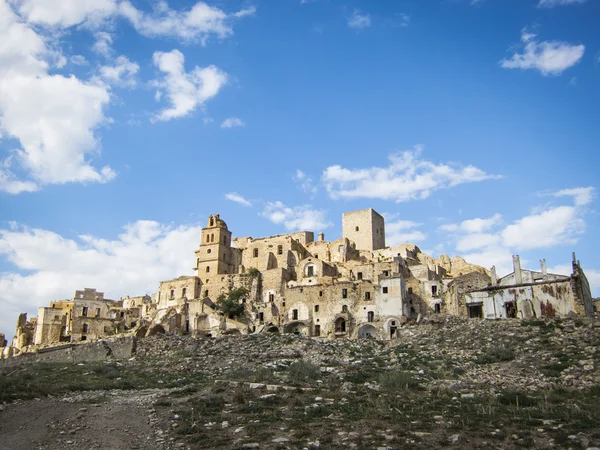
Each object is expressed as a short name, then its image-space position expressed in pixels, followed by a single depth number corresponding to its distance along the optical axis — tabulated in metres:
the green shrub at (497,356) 31.48
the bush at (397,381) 25.92
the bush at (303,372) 28.27
